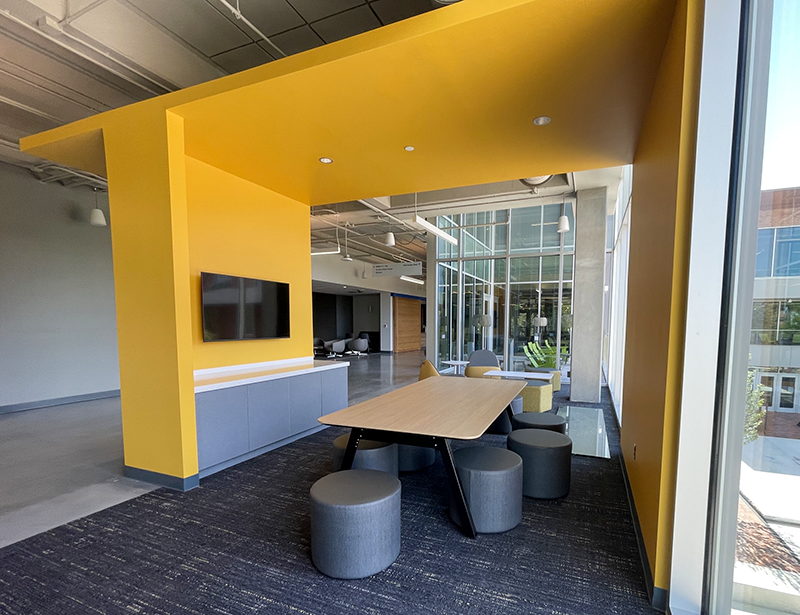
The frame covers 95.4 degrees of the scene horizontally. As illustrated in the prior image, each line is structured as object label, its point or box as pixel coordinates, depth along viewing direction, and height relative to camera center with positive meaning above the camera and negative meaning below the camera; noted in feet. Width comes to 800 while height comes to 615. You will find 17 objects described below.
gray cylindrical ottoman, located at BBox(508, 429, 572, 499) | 9.38 -4.69
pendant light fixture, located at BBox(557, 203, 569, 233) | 21.94 +3.74
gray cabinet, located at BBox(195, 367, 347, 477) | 11.09 -4.65
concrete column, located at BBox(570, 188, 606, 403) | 21.09 -0.55
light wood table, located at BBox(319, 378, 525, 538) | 7.66 -3.18
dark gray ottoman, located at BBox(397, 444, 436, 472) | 11.10 -5.28
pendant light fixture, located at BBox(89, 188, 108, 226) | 20.19 +3.62
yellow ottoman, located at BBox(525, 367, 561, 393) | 21.73 -5.57
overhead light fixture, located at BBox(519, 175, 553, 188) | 18.62 +5.40
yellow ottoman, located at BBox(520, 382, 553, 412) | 17.44 -5.38
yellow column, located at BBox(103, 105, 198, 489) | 10.12 -0.22
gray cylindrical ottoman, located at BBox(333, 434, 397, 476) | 9.21 -4.42
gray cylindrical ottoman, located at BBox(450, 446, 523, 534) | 7.85 -4.51
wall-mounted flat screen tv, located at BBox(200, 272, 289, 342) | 13.16 -0.97
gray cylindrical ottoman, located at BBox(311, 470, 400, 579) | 6.46 -4.43
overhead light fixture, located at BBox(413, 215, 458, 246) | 19.21 +3.17
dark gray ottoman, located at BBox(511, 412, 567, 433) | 11.45 -4.36
